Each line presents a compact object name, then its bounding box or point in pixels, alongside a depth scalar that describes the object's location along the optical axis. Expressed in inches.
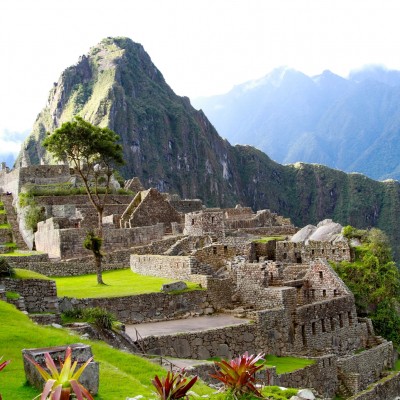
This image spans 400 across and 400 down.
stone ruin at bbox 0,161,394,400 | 756.0
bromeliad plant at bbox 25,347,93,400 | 219.3
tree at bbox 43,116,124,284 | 1443.2
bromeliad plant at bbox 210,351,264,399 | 335.9
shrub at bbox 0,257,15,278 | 660.7
